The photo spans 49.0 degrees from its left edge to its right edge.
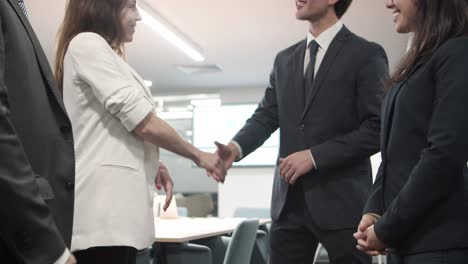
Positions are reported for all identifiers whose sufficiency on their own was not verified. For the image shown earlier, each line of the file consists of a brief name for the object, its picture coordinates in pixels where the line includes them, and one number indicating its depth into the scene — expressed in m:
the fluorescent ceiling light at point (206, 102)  9.52
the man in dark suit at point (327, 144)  1.71
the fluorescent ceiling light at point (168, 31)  5.03
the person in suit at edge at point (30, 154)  0.84
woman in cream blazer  1.54
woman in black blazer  1.23
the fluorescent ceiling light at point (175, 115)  9.62
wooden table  2.76
